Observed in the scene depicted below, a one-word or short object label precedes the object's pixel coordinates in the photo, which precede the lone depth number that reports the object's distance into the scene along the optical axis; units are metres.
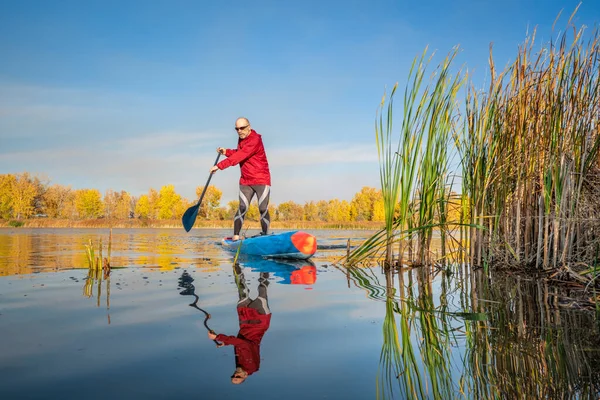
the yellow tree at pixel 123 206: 84.06
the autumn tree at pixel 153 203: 77.82
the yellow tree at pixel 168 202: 73.75
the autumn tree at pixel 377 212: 69.94
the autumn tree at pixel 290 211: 82.19
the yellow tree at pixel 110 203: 83.31
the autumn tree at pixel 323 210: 83.39
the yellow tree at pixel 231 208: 70.36
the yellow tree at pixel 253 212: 59.64
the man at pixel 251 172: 8.25
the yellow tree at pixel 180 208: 73.71
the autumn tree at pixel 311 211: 84.31
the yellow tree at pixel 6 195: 62.44
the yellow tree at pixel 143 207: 80.25
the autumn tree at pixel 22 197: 62.09
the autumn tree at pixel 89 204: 77.00
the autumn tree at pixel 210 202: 65.12
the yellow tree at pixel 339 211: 78.85
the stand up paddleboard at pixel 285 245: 7.43
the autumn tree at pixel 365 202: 73.62
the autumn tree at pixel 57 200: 69.60
